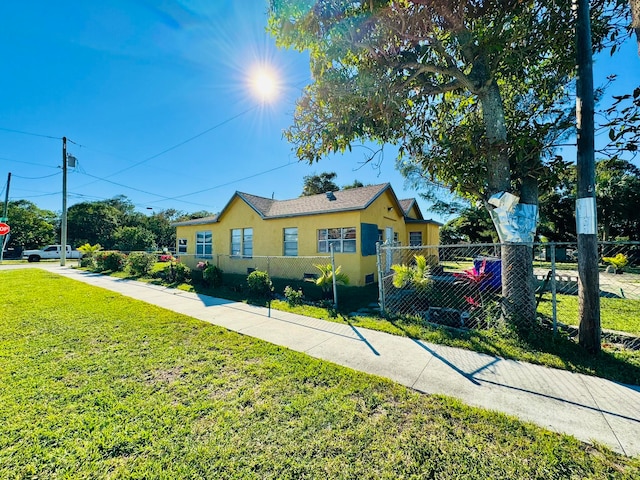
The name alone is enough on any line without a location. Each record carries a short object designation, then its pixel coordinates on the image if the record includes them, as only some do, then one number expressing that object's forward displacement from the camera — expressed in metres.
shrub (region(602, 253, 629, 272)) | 13.70
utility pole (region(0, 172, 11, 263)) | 24.99
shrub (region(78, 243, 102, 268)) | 18.78
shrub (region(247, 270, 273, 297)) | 8.73
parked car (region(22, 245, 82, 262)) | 26.66
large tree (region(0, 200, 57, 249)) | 33.31
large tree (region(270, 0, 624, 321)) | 4.69
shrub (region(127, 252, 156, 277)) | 14.25
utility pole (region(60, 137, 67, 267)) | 19.97
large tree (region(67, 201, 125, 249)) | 38.00
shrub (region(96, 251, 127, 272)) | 16.69
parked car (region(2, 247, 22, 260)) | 30.55
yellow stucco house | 10.67
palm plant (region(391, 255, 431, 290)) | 7.02
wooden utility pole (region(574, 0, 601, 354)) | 3.82
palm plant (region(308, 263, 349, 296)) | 8.07
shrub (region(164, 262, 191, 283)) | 11.70
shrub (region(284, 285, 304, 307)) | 7.70
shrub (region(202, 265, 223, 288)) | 10.43
